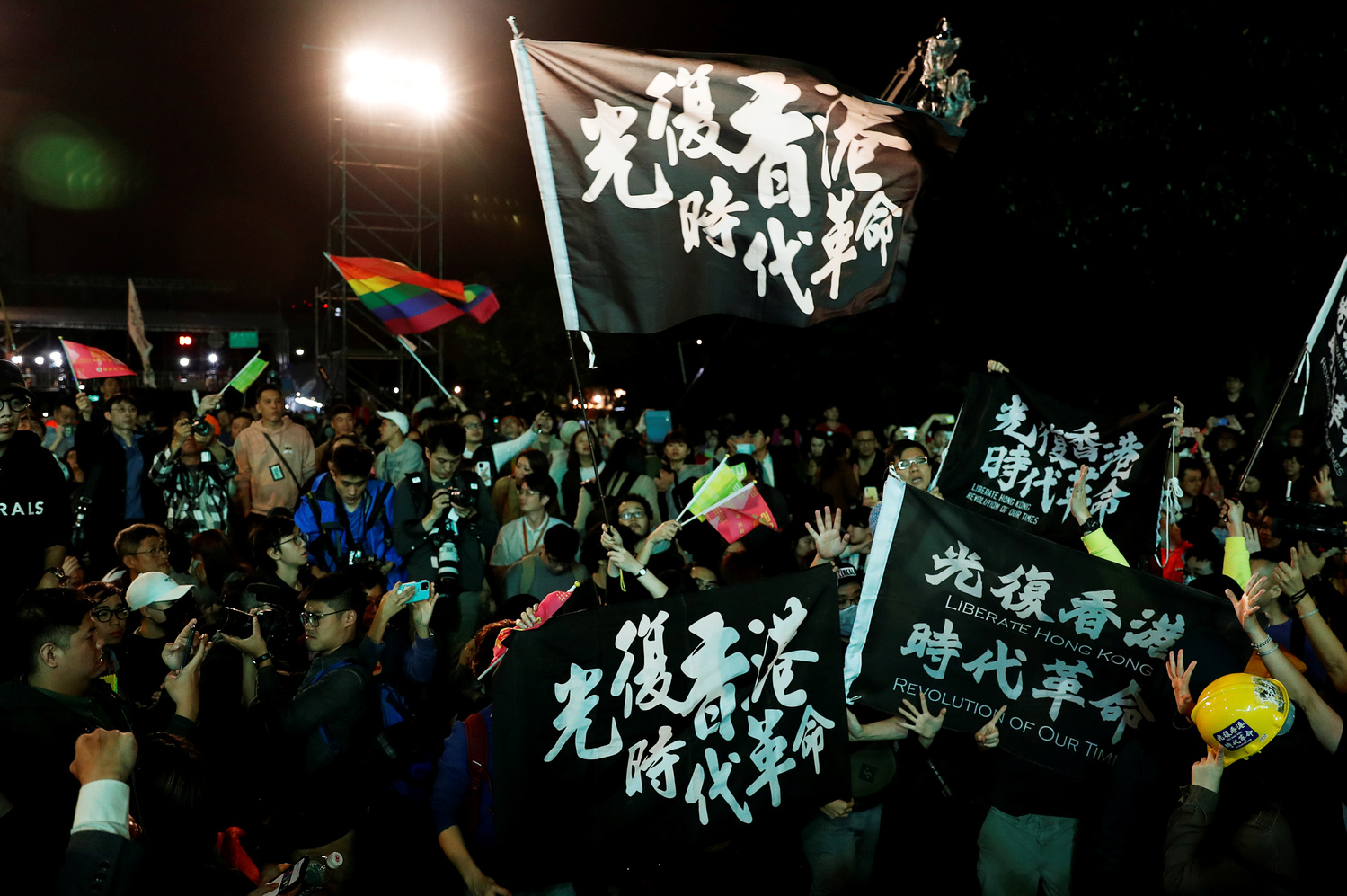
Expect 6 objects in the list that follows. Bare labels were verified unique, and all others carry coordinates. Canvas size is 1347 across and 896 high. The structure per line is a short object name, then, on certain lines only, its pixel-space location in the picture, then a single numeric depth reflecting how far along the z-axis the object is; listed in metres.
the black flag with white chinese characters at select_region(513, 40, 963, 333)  3.69
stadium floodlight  16.38
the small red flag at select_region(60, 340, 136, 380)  9.56
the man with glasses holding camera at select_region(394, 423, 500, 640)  5.89
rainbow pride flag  12.72
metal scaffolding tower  16.64
